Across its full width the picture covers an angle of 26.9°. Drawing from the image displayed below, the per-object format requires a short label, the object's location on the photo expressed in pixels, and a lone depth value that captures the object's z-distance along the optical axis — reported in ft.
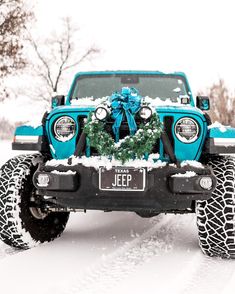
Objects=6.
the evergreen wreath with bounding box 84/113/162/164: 13.24
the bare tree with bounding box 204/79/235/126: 121.19
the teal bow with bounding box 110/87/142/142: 13.50
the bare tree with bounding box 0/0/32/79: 69.26
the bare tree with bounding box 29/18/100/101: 118.29
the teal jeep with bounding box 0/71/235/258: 13.29
